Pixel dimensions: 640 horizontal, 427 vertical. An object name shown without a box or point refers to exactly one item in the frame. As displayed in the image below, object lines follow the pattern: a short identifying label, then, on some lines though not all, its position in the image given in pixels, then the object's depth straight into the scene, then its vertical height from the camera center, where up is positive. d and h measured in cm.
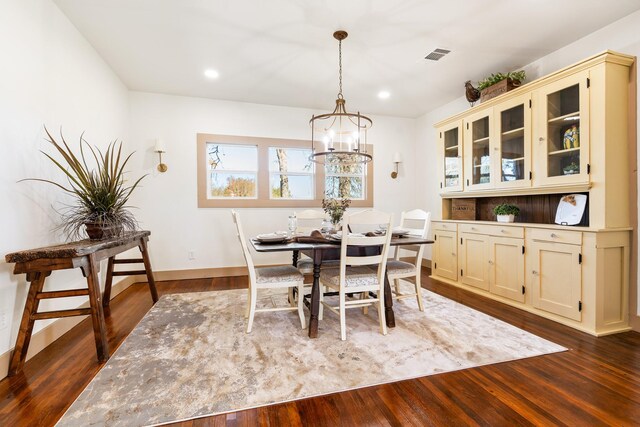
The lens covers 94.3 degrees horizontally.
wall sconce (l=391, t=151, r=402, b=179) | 536 +86
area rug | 162 -104
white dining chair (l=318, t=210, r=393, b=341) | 232 -50
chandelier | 497 +125
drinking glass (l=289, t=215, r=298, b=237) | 305 -15
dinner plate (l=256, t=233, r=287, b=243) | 255 -25
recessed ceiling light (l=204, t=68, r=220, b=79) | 363 +171
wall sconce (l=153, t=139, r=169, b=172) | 421 +88
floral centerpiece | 299 -2
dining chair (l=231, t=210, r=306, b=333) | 248 -60
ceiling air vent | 318 +168
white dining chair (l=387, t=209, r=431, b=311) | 284 -59
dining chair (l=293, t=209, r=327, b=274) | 298 -24
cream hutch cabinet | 247 +18
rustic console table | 182 -44
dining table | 237 -40
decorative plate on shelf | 276 -3
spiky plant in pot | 233 +6
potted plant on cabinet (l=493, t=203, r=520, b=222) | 335 -7
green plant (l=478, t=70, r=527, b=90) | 336 +150
